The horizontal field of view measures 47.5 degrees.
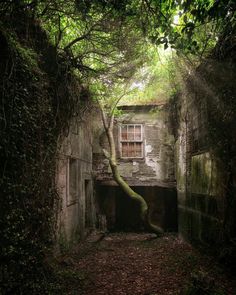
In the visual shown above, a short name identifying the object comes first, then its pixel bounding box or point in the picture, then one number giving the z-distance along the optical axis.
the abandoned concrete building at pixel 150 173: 7.06
